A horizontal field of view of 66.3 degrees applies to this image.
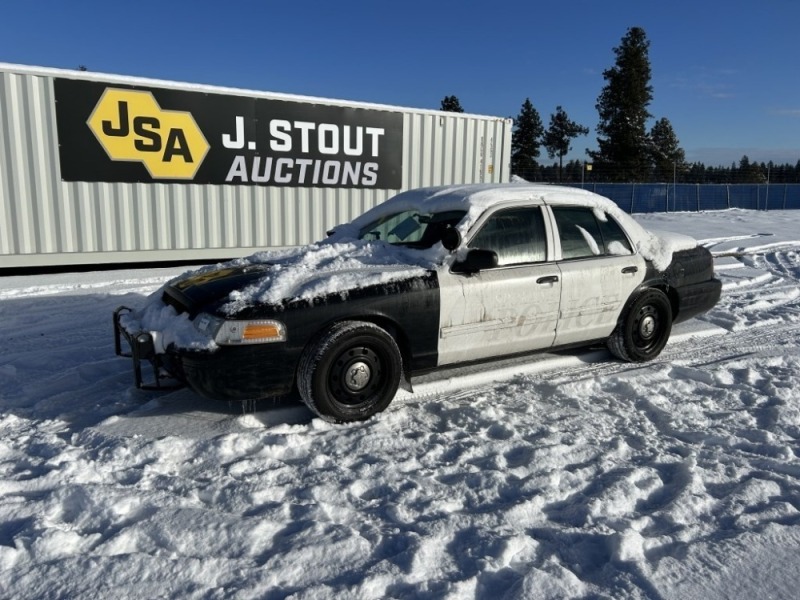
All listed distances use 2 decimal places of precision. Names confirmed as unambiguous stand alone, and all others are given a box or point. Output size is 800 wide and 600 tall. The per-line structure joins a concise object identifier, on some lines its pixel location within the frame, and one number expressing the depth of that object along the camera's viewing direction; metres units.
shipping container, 8.84
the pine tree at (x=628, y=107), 39.72
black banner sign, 9.08
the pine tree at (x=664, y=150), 40.67
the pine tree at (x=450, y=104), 50.47
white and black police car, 3.76
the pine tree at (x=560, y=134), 51.78
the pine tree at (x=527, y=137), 51.38
